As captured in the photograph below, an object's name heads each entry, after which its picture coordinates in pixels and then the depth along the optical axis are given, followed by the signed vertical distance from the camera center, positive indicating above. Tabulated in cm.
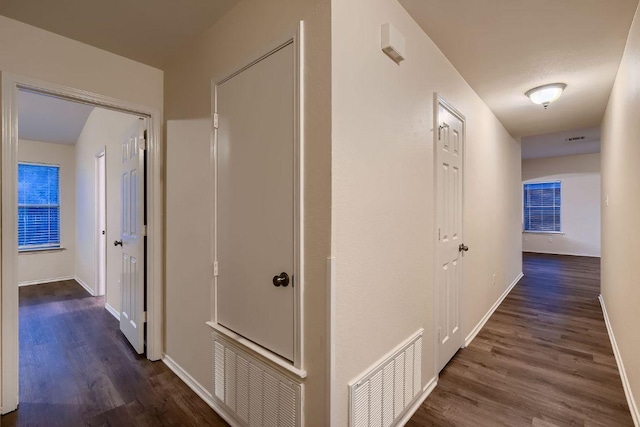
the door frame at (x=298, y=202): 134 +5
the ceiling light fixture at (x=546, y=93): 274 +116
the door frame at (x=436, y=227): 209 -11
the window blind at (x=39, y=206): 508 +14
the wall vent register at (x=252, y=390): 139 -95
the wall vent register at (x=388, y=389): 136 -94
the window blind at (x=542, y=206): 807 +18
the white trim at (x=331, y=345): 124 -57
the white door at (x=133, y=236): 254 -22
